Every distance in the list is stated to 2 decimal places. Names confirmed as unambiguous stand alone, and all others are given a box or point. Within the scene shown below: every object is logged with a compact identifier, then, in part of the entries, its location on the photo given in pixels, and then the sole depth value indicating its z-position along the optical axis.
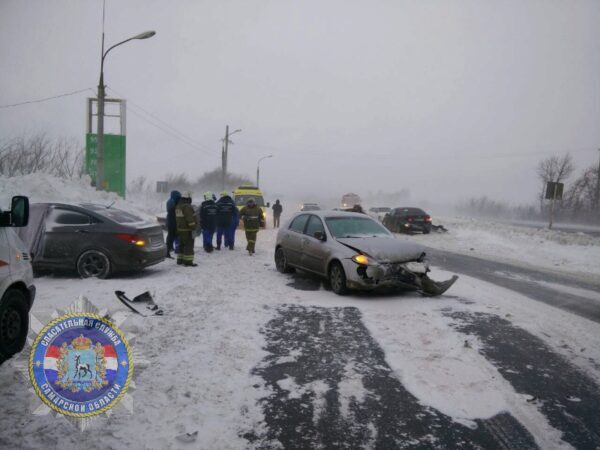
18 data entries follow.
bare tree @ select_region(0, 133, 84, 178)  31.50
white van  3.79
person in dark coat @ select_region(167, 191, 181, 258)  10.75
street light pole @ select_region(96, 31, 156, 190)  16.49
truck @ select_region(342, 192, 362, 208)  49.44
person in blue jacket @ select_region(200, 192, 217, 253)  12.64
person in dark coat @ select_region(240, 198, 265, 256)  12.70
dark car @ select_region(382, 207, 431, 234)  22.45
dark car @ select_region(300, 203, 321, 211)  31.00
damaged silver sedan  7.06
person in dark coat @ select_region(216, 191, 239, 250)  13.02
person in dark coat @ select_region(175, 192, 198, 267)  9.95
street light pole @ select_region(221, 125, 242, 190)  39.20
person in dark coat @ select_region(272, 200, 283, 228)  25.10
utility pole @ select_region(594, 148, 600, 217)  43.71
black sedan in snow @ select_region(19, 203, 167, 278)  8.02
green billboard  23.70
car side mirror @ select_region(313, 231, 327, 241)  8.10
